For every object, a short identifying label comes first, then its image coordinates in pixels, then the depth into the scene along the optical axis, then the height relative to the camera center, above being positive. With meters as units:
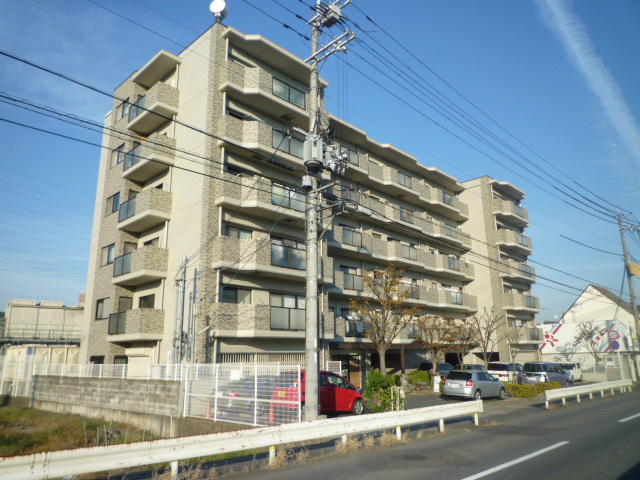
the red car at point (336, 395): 15.21 -1.45
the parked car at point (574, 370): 36.22 -1.64
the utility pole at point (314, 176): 11.11 +4.91
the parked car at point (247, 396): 11.70 -1.15
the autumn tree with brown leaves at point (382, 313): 23.41 +2.03
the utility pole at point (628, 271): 33.47 +5.82
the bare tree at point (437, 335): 28.30 +0.92
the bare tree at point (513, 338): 37.88 +0.99
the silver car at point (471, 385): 20.97 -1.61
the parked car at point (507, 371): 29.09 -1.38
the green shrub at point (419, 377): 27.97 -1.58
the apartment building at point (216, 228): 20.11 +6.33
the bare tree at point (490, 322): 35.90 +2.17
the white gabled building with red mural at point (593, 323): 45.56 +2.59
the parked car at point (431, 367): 31.11 -1.10
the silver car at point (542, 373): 27.55 -1.45
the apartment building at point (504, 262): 38.72 +7.83
